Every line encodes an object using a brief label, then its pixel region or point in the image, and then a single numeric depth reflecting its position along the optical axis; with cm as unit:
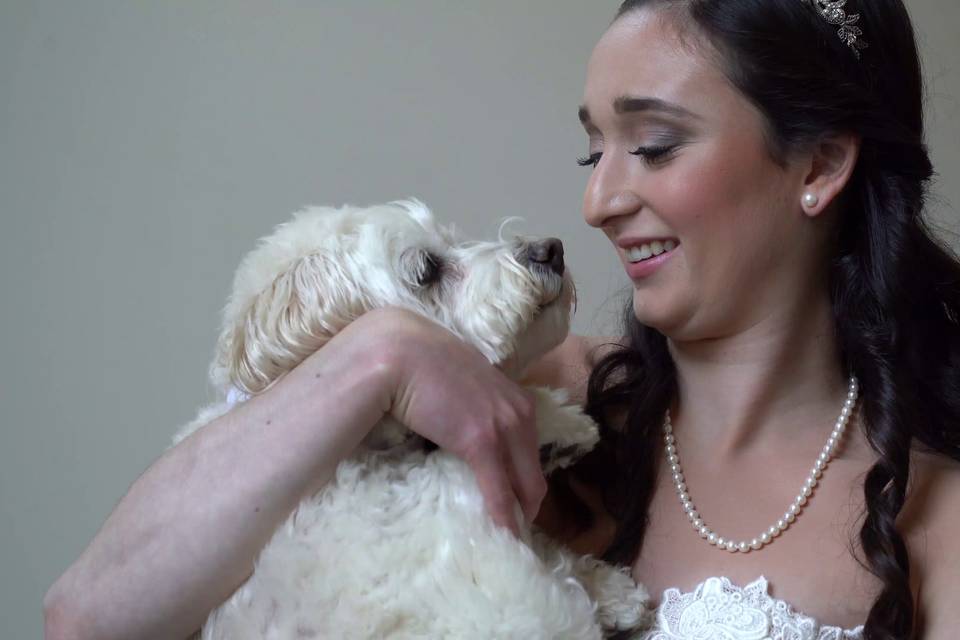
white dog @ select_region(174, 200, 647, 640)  107
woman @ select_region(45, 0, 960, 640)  114
